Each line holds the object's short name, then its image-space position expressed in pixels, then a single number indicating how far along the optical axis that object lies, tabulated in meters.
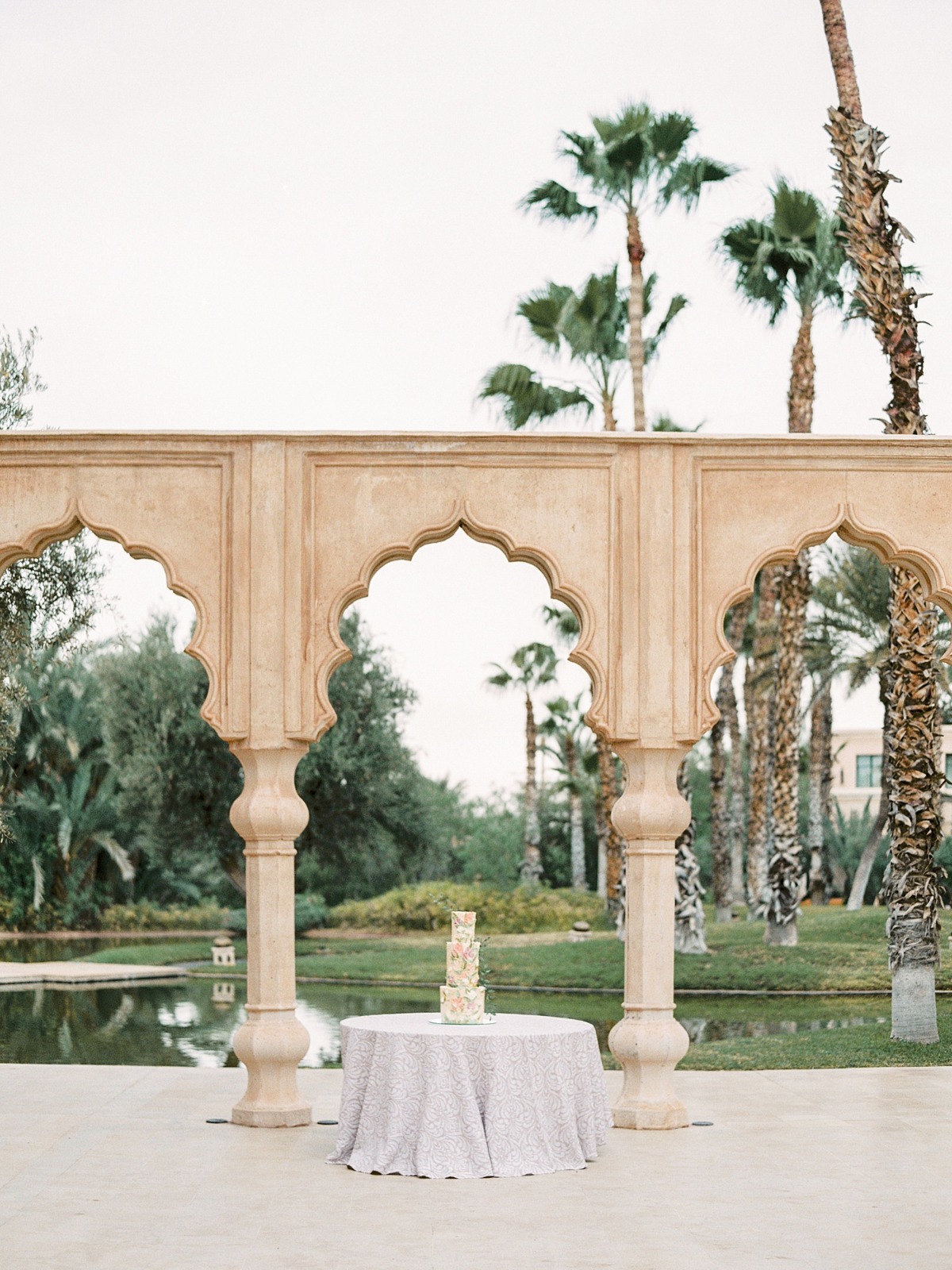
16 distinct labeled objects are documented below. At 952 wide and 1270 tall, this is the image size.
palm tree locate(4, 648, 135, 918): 29.39
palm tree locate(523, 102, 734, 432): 18.45
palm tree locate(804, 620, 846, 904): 26.26
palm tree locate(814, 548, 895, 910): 23.39
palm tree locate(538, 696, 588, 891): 32.66
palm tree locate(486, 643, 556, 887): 32.22
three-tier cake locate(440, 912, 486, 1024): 7.75
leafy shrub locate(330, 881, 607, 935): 26.84
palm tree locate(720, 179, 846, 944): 18.48
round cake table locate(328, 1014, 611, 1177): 7.27
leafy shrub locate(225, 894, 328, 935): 28.30
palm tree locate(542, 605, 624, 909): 22.20
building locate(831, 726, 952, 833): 41.91
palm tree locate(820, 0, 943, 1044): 12.24
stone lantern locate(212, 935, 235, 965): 23.92
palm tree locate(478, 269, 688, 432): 19.84
